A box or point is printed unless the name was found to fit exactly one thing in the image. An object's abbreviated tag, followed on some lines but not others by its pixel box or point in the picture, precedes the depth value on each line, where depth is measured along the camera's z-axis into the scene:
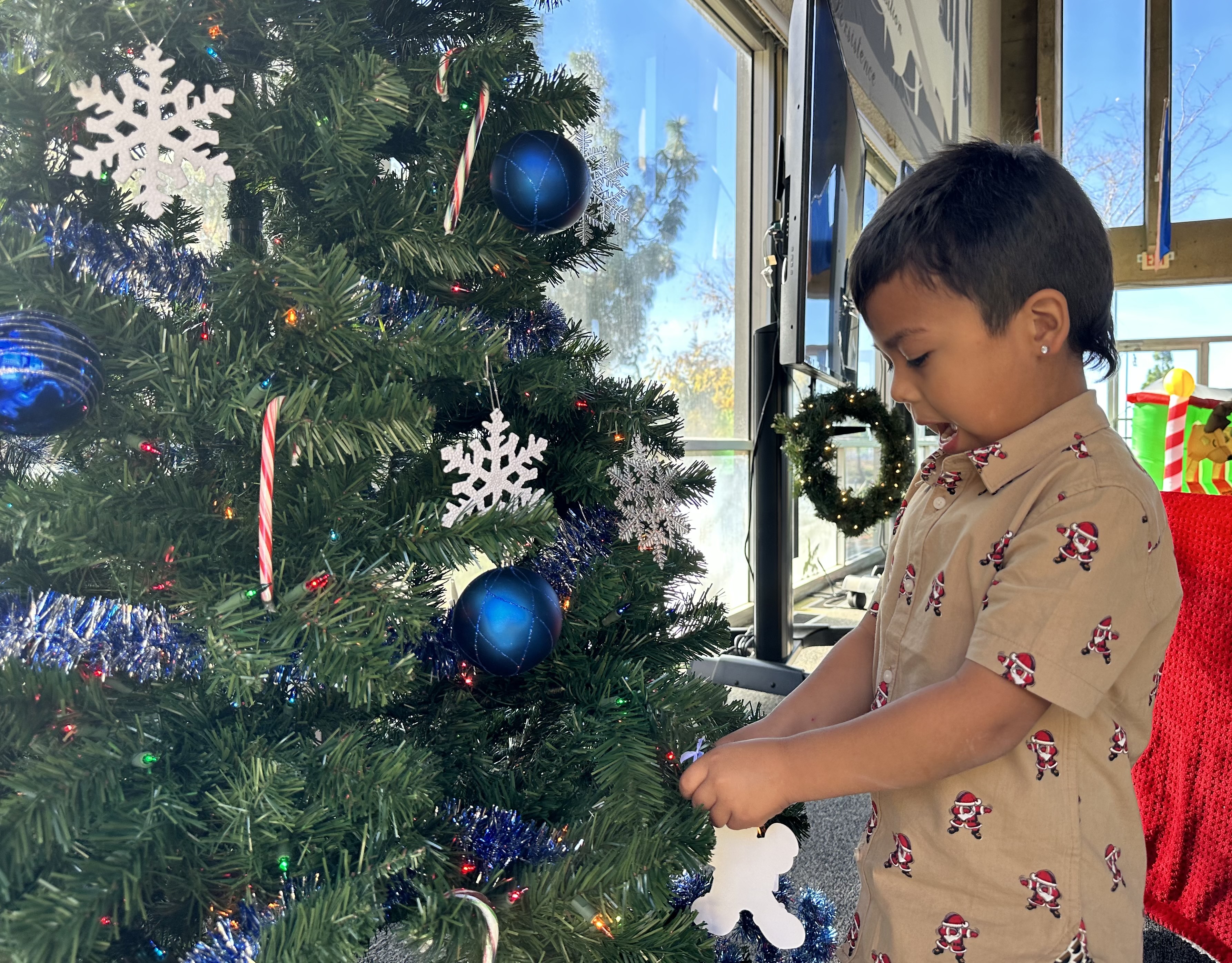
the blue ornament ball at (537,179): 0.69
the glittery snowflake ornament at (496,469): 0.64
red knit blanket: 1.28
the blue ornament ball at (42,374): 0.46
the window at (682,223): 2.75
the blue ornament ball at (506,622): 0.64
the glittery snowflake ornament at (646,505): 0.90
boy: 0.64
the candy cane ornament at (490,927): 0.48
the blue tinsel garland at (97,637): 0.53
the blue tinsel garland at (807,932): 0.89
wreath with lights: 2.63
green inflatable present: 2.29
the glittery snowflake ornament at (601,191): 0.92
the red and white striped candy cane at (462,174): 0.66
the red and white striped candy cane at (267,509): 0.51
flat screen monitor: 1.87
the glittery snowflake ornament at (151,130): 0.52
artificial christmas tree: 0.48
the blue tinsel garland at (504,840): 0.62
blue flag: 5.85
